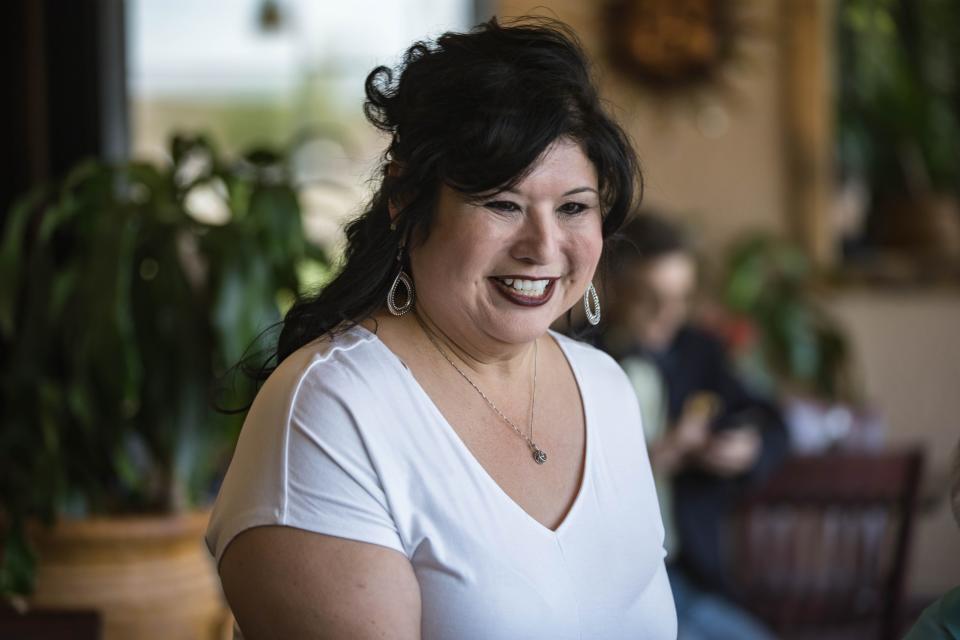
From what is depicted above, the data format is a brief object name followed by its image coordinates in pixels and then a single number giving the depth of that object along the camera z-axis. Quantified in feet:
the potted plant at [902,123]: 13.10
